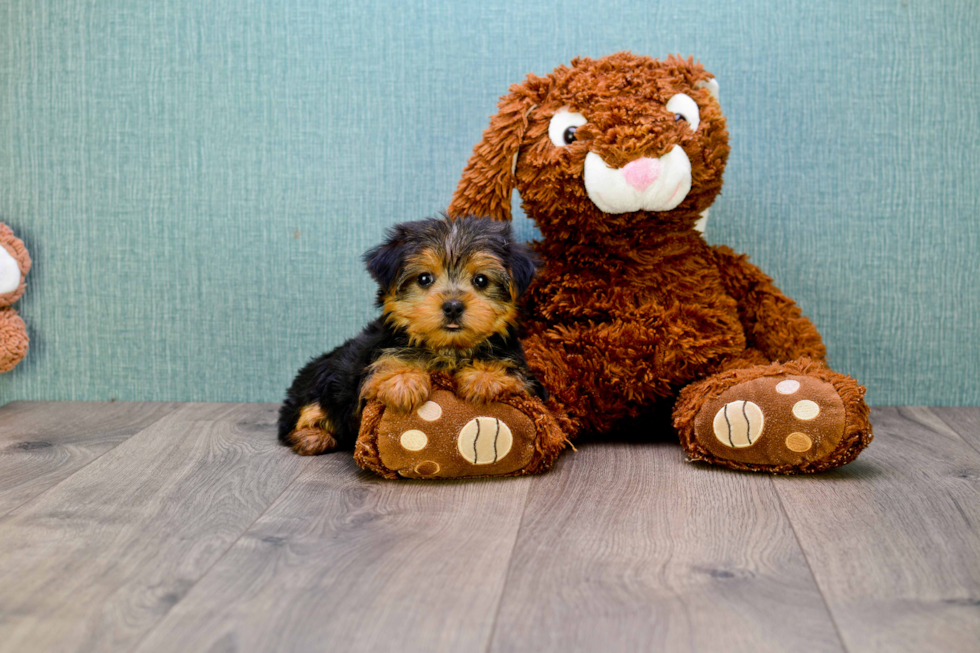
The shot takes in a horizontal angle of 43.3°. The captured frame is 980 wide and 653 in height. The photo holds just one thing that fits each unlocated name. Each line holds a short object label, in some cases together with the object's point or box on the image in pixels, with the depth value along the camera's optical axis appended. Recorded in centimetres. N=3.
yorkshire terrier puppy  80
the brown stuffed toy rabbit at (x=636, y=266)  86
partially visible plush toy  103
